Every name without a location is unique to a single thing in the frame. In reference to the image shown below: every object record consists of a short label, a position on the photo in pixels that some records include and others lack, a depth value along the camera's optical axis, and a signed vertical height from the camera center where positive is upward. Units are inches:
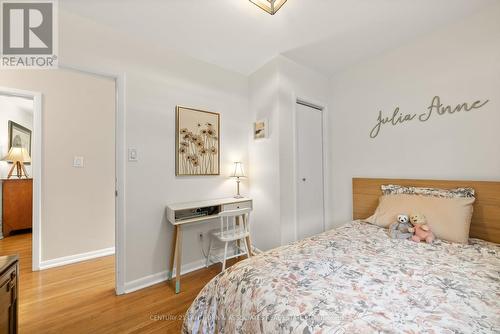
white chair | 81.0 -27.3
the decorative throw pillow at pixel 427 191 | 64.6 -8.5
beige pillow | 58.8 -14.3
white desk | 74.9 -18.0
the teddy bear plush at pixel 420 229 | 59.4 -18.9
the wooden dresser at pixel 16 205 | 125.2 -21.6
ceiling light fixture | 59.1 +49.5
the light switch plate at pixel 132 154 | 74.7 +6.1
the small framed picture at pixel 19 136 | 135.3 +25.0
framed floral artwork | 86.4 +12.6
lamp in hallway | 132.8 +8.9
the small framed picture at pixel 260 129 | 97.1 +19.9
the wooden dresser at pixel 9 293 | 35.4 -23.1
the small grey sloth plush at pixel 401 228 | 62.1 -19.4
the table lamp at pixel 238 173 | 98.9 -1.9
